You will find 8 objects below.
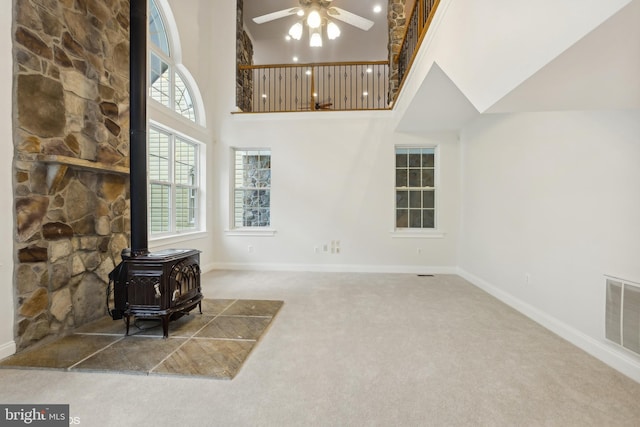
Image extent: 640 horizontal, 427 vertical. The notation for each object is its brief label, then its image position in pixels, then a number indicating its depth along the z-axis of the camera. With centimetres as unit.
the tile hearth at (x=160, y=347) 214
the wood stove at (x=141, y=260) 264
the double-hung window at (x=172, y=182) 414
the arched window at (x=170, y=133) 411
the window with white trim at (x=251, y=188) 580
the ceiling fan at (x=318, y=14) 359
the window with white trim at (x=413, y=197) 568
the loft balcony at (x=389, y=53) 365
